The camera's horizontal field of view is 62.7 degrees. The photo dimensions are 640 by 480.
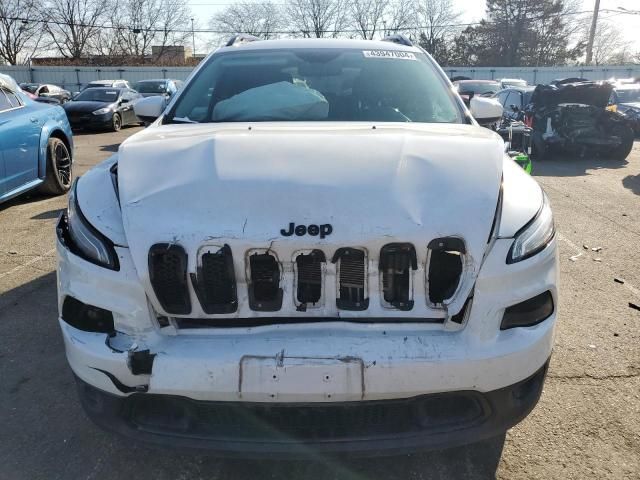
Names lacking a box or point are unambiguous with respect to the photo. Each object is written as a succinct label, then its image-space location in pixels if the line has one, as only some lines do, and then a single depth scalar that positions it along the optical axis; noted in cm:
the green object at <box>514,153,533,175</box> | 574
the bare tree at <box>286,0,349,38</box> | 5753
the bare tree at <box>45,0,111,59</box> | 5388
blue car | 586
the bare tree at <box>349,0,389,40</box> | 5822
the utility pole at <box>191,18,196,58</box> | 5803
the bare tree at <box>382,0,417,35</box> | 5691
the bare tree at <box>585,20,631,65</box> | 6081
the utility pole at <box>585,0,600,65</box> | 3909
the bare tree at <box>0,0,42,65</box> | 5022
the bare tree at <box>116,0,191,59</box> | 5625
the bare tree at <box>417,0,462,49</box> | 5538
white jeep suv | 177
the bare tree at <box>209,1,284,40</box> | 5581
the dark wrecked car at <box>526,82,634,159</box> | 1071
